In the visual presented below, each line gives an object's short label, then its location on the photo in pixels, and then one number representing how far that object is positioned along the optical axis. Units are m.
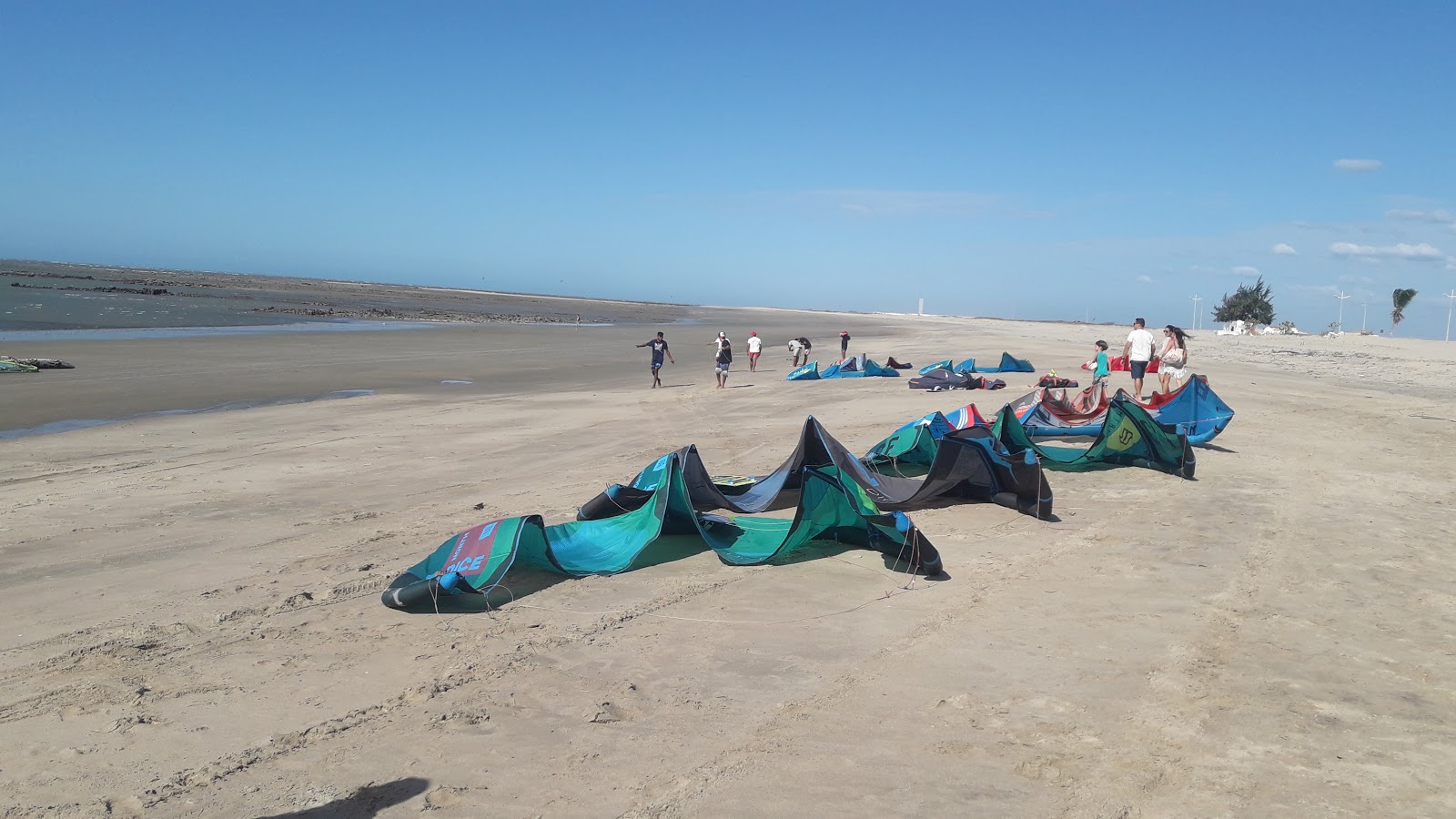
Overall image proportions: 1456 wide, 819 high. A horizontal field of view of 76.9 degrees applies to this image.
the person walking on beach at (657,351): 20.55
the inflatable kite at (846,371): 22.02
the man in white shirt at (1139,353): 16.34
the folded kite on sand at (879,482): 8.00
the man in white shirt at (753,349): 24.34
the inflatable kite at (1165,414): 12.12
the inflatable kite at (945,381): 18.70
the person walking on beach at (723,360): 19.70
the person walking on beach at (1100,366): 18.84
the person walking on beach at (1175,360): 15.09
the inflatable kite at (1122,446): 10.23
